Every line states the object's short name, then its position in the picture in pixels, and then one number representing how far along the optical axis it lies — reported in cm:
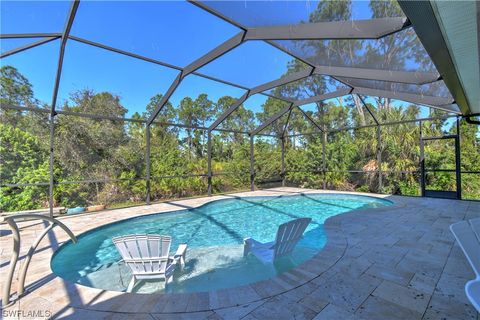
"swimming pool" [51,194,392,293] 322
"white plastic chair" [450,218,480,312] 227
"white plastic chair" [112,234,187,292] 304
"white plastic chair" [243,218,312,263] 343
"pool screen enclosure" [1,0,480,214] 307
